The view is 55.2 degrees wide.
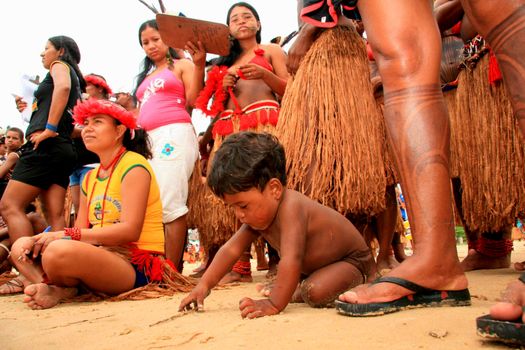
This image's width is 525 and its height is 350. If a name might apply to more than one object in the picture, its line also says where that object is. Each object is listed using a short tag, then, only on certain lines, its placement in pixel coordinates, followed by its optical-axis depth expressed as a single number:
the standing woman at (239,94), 3.26
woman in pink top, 3.43
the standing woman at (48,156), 3.42
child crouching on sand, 1.76
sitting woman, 2.40
